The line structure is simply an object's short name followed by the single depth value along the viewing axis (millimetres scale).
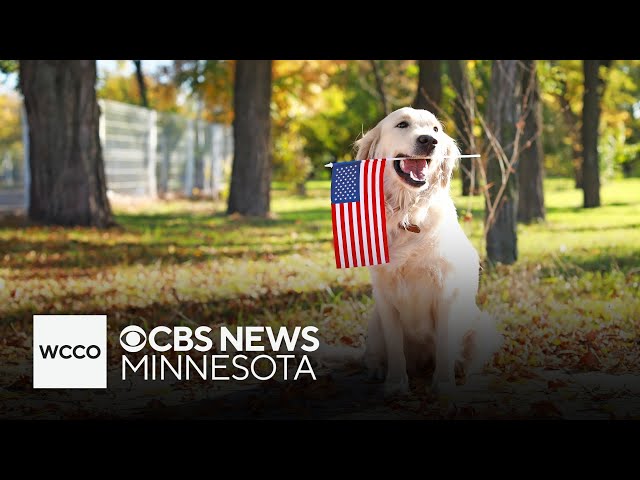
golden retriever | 4605
